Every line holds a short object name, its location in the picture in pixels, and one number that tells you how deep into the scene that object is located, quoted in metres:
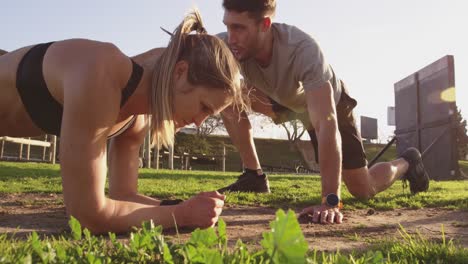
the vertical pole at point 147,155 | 15.48
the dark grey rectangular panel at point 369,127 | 43.75
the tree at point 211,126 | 41.75
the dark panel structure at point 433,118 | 13.81
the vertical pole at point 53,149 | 12.71
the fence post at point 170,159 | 16.38
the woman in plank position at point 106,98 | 2.10
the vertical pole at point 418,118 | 15.38
